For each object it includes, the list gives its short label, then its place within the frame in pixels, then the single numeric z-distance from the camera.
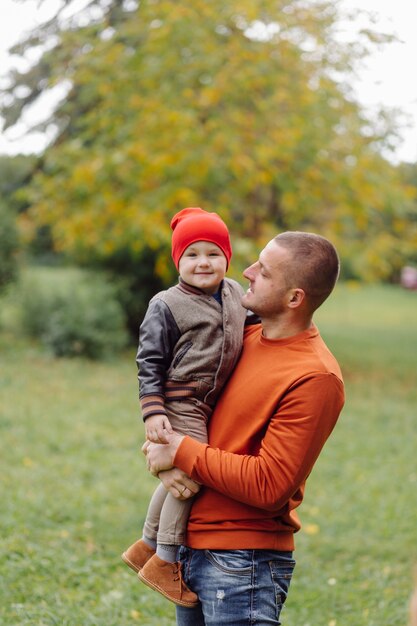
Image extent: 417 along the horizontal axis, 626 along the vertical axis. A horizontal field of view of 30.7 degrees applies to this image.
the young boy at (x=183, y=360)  2.38
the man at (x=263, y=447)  2.20
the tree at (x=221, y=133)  11.26
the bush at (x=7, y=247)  14.34
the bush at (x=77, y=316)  13.20
